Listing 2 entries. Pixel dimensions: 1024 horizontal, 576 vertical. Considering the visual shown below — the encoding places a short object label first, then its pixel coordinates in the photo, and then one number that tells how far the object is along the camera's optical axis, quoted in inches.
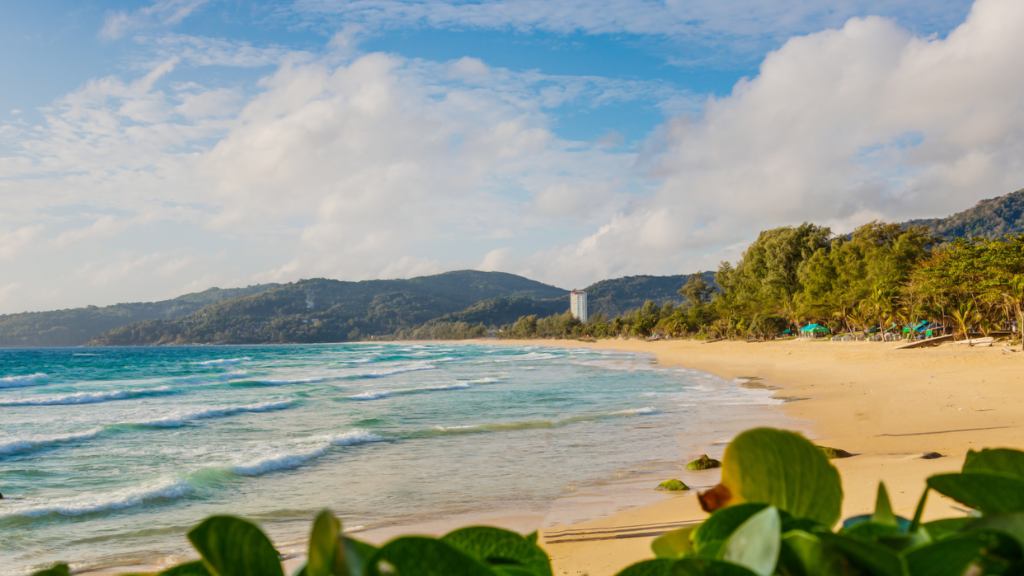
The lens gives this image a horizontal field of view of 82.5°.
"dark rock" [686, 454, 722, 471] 395.5
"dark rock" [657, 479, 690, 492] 349.1
